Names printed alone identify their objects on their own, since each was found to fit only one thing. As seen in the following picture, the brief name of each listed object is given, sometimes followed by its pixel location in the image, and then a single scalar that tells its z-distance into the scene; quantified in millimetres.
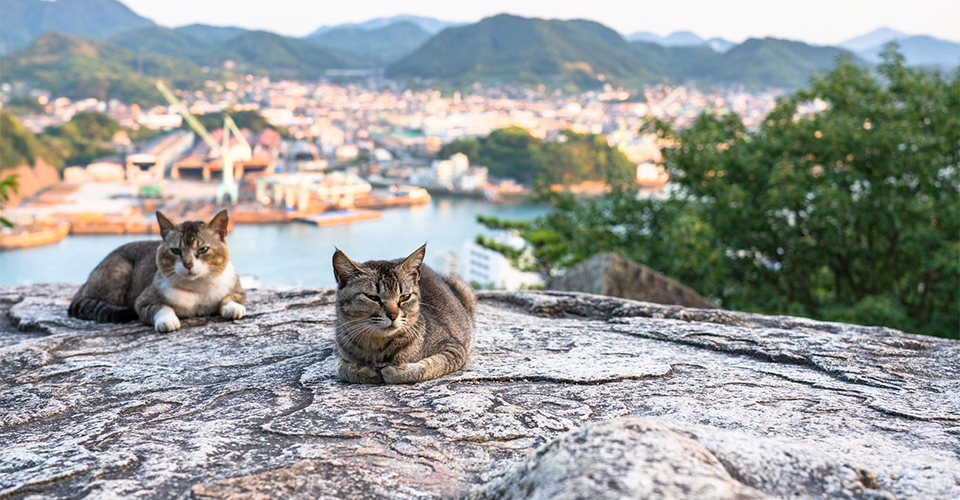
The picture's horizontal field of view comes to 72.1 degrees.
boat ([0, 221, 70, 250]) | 30547
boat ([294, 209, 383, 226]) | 36062
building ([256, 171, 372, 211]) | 40359
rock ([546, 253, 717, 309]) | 6051
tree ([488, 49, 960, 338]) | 7867
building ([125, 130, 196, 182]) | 46062
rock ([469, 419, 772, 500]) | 1291
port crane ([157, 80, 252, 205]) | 43688
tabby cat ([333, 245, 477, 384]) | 2574
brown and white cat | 3660
